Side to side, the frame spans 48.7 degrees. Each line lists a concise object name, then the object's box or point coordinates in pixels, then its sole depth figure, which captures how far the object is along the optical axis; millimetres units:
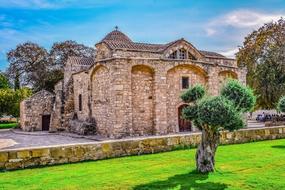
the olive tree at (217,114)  7012
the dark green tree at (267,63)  30219
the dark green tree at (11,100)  36844
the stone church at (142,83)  20094
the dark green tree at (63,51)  43469
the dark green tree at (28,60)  43438
